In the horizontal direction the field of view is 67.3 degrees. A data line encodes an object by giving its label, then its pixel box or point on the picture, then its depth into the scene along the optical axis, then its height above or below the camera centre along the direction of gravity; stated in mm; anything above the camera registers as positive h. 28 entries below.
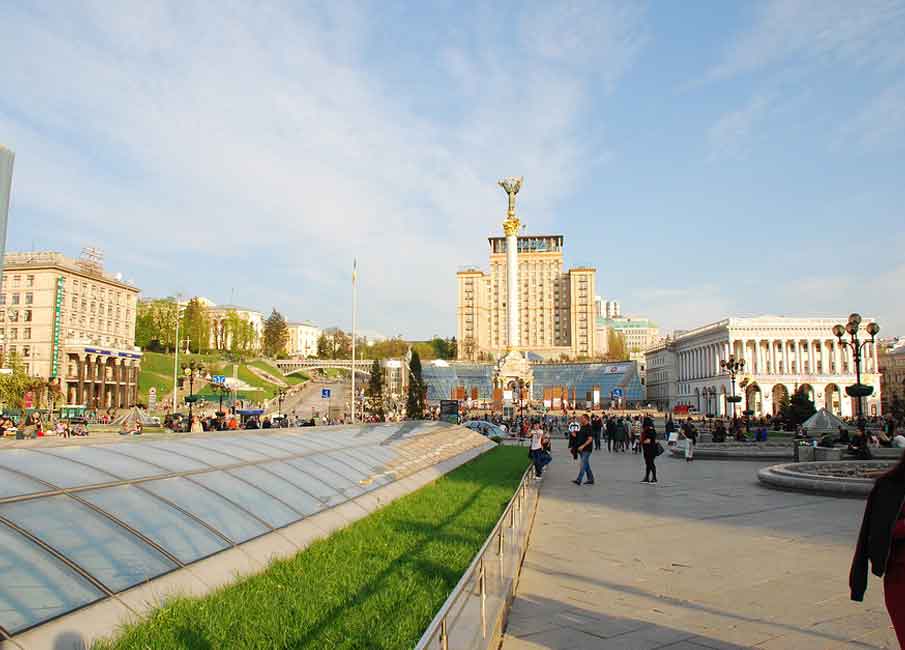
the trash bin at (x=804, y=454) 23344 -2076
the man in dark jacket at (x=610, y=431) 34938 -1977
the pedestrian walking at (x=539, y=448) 18828 -1536
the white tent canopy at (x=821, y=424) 34438 -1571
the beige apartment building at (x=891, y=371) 134625 +4474
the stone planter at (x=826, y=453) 22391 -1992
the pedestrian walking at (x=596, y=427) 33562 -1684
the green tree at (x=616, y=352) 168000 +11429
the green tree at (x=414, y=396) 72625 -297
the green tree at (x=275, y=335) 156250 +13506
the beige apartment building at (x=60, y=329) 81438 +7878
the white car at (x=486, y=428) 43188 -2243
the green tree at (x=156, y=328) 122438 +11803
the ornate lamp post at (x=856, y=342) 22281 +2063
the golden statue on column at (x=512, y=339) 92875 +7661
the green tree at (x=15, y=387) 48844 +456
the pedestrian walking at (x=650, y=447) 18205 -1432
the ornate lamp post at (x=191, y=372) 39500 +1298
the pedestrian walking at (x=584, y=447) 18031 -1417
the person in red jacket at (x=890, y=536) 3529 -750
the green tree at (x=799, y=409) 48531 -1130
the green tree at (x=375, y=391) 73125 +257
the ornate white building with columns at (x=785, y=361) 111938 +5383
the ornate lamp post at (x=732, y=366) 46516 +1913
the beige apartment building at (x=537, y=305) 175750 +23099
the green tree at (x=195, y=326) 129250 +12925
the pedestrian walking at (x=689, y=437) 27391 -1851
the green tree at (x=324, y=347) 175125 +12028
